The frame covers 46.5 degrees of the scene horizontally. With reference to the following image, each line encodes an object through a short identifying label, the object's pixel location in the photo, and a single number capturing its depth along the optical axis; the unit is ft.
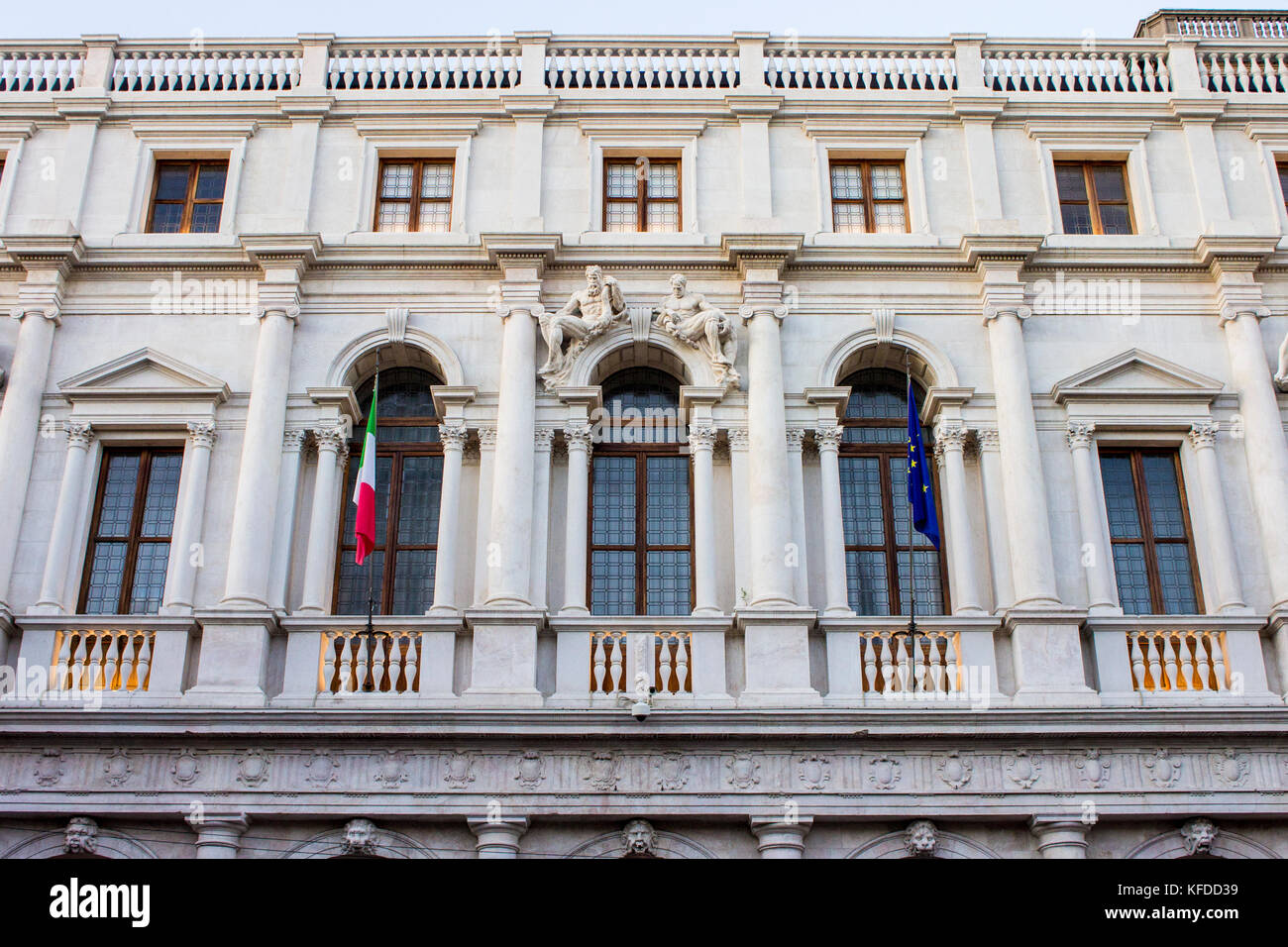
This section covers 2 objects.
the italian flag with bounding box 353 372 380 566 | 58.44
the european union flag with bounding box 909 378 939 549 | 59.26
